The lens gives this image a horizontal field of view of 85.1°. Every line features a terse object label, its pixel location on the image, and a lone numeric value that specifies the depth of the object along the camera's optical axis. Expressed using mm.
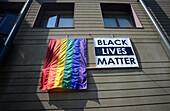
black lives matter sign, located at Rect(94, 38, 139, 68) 3779
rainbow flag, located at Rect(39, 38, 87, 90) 3266
